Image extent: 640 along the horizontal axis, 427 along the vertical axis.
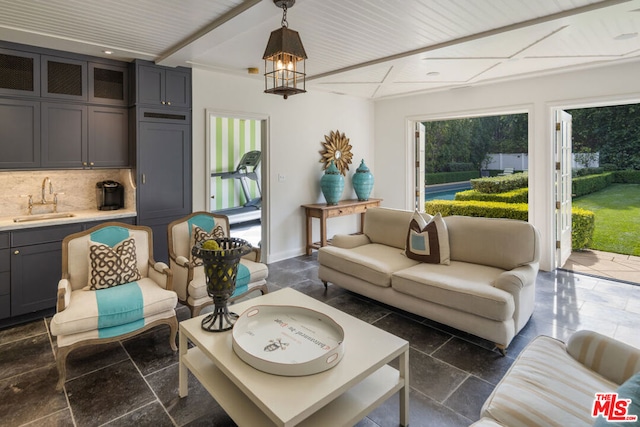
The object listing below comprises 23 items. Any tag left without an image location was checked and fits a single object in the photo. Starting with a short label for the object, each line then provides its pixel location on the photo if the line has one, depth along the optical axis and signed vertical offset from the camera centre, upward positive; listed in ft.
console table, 17.42 -0.04
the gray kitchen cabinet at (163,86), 12.62 +4.66
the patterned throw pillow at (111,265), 9.06 -1.42
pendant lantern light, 6.40 +2.88
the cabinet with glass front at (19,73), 10.55 +4.25
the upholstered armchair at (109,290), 7.69 -2.00
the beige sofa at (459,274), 8.82 -1.89
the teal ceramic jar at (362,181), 19.67 +1.63
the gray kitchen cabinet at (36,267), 10.50 -1.71
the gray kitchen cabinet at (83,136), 11.48 +2.59
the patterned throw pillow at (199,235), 11.44 -0.80
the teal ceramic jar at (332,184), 17.97 +1.34
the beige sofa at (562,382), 4.41 -2.49
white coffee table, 4.95 -2.62
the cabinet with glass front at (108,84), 12.21 +4.54
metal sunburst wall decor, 19.20 +3.30
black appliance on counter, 13.14 +0.61
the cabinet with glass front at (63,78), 11.26 +4.40
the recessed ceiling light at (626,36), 10.37 +5.18
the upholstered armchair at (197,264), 9.98 -1.67
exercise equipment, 26.48 +2.38
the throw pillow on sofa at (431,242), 11.34 -1.06
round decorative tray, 5.49 -2.30
